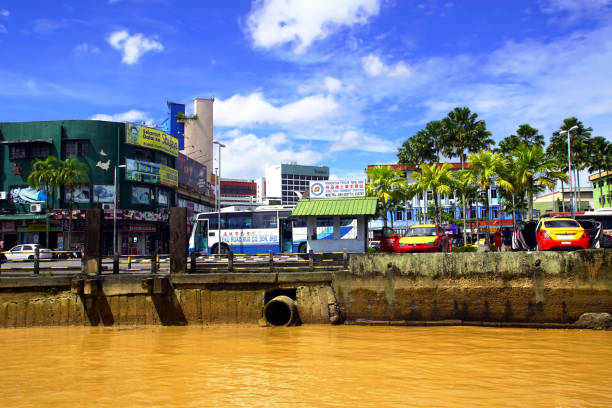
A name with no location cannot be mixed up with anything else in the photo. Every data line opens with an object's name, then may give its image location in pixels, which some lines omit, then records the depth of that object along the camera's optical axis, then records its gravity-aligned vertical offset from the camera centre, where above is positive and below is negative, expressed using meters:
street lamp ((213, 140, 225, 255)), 23.25 +0.44
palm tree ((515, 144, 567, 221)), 26.44 +3.95
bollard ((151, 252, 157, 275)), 14.54 -0.77
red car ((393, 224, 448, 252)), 16.14 -0.20
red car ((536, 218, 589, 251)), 14.87 -0.11
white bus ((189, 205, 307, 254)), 24.97 +0.27
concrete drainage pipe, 13.81 -2.30
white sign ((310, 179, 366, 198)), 20.31 +2.12
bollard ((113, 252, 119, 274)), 15.03 -0.78
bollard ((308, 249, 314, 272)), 14.60 -0.78
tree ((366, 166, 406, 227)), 35.31 +4.11
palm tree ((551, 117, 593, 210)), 42.47 +8.75
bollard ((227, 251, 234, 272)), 14.47 -0.80
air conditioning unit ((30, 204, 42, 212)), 40.78 +3.10
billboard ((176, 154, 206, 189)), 54.84 +8.62
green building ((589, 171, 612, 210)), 58.72 +5.71
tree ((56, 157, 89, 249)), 38.41 +5.66
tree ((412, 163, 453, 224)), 35.69 +4.38
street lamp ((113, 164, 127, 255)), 39.49 +2.80
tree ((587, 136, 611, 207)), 44.47 +7.99
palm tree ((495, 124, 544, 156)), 41.24 +8.70
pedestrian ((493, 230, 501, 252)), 23.11 -0.34
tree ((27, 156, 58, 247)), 38.31 +5.52
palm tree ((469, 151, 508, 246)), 29.03 +4.35
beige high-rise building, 72.81 +17.27
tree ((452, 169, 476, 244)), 33.94 +3.93
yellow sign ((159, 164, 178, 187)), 47.71 +6.85
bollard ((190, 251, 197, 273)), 15.04 -0.83
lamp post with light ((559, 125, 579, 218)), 25.66 +1.73
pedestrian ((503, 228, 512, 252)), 24.25 -0.33
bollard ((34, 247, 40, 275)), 14.83 -0.73
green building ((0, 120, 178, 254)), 41.09 +5.39
